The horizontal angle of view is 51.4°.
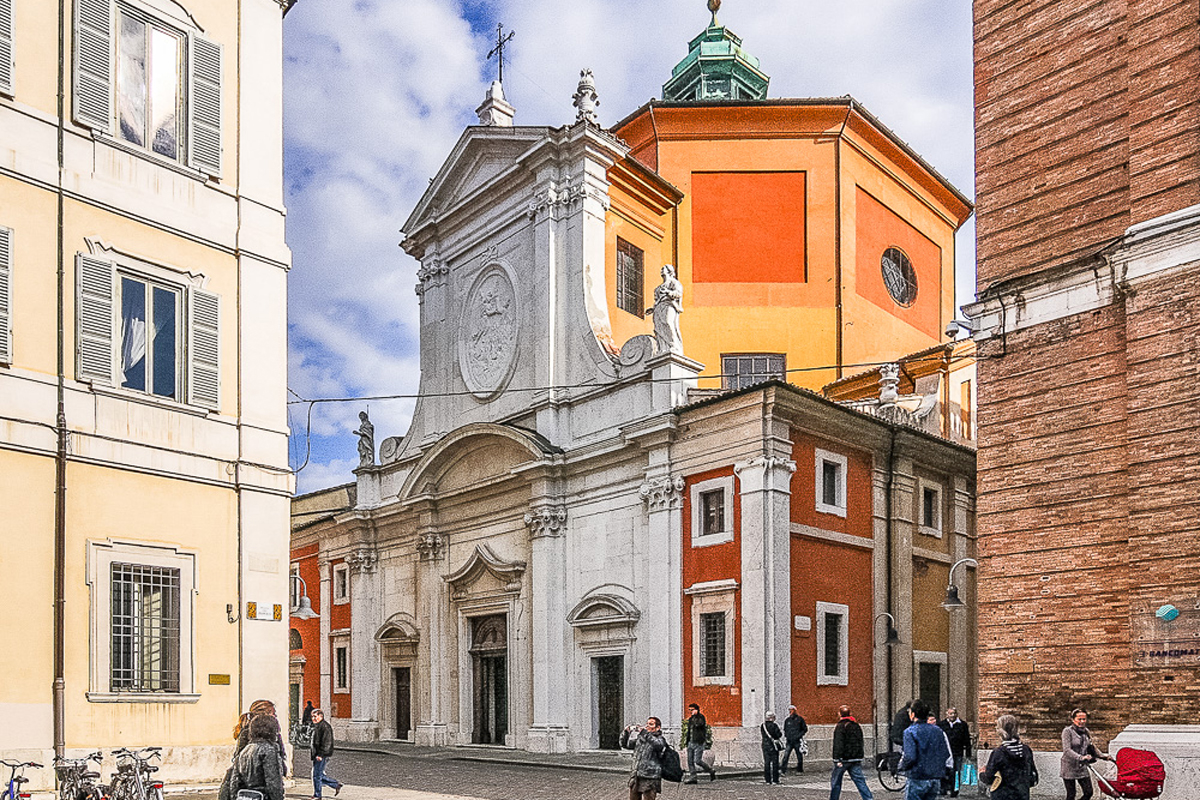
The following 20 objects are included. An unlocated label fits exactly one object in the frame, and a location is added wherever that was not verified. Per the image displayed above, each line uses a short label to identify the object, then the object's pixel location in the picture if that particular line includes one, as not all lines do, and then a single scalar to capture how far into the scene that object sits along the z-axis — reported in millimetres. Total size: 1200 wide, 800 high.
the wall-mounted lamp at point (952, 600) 21536
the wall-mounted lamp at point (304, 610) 22762
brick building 14758
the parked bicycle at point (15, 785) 12547
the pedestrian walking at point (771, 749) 21125
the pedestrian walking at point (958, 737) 18688
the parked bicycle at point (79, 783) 12312
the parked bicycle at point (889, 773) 17781
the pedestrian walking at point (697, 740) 21516
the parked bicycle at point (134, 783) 12805
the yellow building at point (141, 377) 15031
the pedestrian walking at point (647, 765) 13062
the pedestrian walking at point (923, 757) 11602
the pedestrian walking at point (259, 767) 8266
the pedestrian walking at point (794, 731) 22266
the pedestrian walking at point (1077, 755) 13156
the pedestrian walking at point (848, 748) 15922
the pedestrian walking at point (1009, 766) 10625
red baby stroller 11312
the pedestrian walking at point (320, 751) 16984
